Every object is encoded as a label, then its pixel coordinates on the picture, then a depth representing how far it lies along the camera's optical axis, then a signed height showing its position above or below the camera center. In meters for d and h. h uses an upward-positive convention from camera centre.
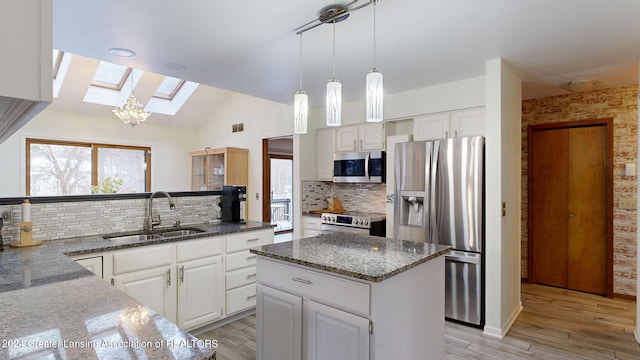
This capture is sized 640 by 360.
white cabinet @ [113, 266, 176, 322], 2.40 -0.85
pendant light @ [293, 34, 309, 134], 2.14 +0.44
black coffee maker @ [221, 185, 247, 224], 3.48 -0.27
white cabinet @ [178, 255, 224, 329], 2.72 -0.99
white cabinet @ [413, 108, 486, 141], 3.38 +0.58
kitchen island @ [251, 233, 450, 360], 1.64 -0.69
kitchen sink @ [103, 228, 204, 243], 2.65 -0.51
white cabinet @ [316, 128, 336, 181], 4.74 +0.37
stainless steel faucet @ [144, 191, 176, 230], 2.97 -0.36
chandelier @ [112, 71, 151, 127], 4.81 +0.96
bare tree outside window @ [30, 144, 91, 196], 5.18 +0.14
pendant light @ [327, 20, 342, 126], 1.99 +0.47
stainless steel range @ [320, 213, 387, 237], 3.97 -0.58
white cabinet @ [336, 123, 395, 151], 4.16 +0.55
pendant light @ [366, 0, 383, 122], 1.86 +0.48
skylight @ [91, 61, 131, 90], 5.26 +1.69
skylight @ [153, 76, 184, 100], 6.03 +1.69
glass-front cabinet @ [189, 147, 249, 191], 5.75 +0.18
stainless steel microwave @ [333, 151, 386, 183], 4.11 +0.13
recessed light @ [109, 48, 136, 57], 2.65 +1.04
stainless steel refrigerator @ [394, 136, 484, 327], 3.07 -0.32
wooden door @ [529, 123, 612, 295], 3.97 -0.39
